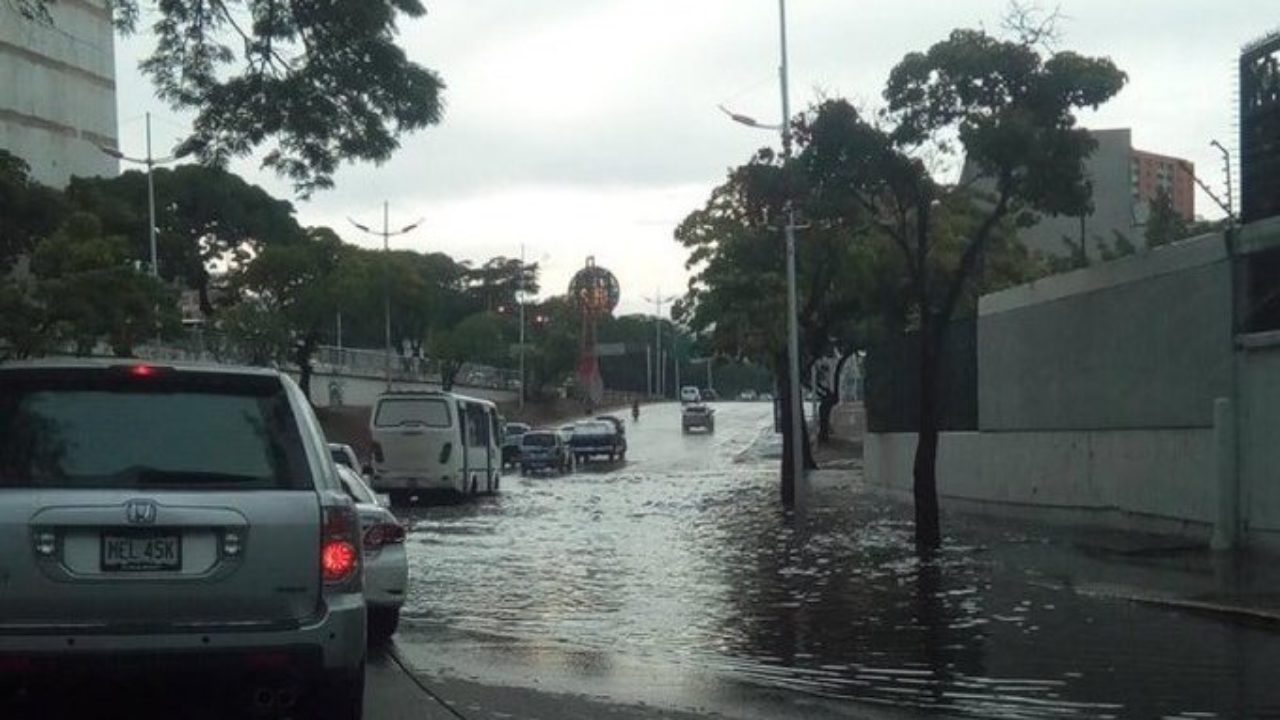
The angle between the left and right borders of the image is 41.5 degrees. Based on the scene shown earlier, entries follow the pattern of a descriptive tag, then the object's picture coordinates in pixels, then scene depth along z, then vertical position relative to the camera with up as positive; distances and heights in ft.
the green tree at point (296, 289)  214.07 +14.24
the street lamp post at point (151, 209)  163.43 +20.73
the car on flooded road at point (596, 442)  197.77 -5.21
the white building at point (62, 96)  239.50 +45.44
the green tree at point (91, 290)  100.94 +6.88
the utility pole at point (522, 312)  330.34 +17.58
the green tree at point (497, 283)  388.78 +26.69
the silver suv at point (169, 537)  21.83 -1.78
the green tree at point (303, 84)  43.62 +8.41
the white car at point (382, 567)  40.34 -4.02
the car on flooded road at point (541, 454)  178.70 -5.95
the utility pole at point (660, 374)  505.17 +7.01
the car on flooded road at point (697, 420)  264.93 -3.70
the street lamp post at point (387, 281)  223.71 +16.03
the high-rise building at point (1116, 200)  169.89 +21.07
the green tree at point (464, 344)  294.05 +9.63
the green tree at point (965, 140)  65.51 +10.01
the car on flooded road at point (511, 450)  200.73 -6.26
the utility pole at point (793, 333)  108.99 +4.10
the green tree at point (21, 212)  107.86 +13.04
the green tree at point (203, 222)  225.15 +24.90
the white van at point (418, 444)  118.73 -3.23
